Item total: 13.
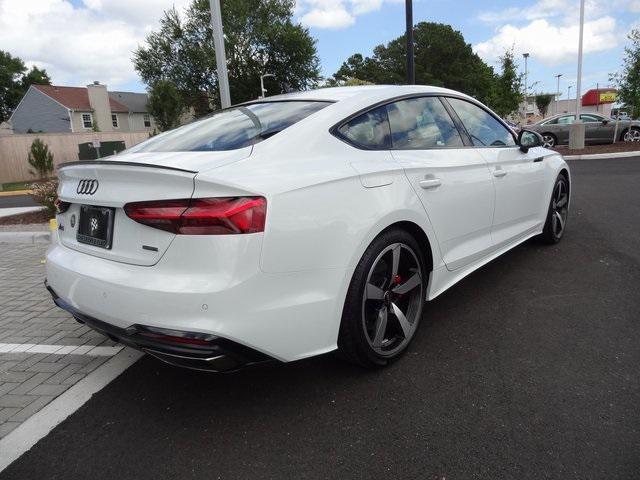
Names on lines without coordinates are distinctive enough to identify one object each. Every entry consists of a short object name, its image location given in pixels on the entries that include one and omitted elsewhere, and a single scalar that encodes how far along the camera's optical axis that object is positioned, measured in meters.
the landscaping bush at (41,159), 22.48
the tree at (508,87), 24.34
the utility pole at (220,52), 7.17
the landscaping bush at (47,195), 8.36
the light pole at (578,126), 17.47
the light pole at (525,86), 25.69
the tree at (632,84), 17.31
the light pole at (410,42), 10.26
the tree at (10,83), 60.34
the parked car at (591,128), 19.03
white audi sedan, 2.07
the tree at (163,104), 29.65
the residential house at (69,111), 49.25
